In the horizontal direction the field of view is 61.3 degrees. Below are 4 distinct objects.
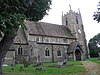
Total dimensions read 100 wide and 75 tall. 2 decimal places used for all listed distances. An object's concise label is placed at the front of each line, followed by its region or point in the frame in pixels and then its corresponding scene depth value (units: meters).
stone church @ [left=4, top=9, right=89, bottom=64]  20.40
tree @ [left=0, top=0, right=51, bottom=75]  6.61
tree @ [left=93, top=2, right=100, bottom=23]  11.36
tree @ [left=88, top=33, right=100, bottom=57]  36.52
